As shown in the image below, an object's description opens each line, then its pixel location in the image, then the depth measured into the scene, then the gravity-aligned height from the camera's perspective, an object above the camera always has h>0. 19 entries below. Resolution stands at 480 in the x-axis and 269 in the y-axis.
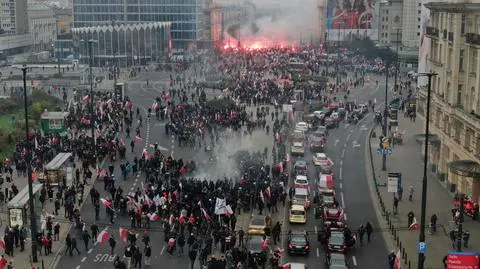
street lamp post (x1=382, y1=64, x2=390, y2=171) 50.91 -9.34
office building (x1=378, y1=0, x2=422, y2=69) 127.88 -0.97
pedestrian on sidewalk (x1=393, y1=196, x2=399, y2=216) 40.22 -9.63
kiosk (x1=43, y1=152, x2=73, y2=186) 43.38 -8.55
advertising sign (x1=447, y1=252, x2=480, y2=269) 26.60 -8.22
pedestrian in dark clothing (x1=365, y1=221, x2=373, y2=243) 35.12 -9.47
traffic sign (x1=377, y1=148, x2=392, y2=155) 49.62 -8.32
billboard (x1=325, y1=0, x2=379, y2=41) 155.12 +0.42
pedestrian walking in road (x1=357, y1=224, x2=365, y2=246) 34.72 -9.47
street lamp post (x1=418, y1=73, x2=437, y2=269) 28.14 -6.85
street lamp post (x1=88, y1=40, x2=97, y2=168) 50.18 -8.24
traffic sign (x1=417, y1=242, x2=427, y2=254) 28.16 -8.22
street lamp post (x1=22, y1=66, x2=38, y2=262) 31.97 -8.36
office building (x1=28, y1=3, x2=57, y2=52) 179.12 -1.11
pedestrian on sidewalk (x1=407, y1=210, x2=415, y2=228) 37.28 -9.44
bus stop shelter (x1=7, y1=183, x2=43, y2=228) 35.50 -8.74
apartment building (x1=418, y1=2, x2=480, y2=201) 41.53 -4.31
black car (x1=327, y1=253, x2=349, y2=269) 29.73 -9.31
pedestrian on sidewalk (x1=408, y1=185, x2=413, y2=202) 43.09 -9.66
